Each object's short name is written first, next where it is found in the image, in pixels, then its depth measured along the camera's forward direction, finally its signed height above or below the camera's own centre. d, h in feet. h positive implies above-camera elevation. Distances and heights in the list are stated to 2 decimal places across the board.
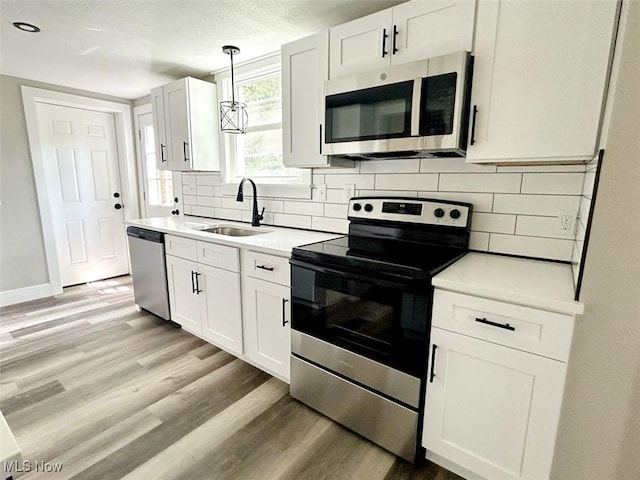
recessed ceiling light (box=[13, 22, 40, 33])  6.81 +3.19
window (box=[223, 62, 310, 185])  8.75 +1.25
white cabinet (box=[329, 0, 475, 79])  4.68 +2.34
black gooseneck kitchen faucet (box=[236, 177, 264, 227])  8.60 -0.79
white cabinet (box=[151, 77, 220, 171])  9.28 +1.66
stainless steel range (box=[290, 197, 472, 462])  4.57 -2.09
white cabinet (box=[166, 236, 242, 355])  7.17 -2.71
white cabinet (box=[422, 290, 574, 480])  3.76 -2.57
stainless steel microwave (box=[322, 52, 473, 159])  4.67 +1.14
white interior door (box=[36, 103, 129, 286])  12.10 -0.51
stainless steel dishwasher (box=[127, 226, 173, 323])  9.03 -2.67
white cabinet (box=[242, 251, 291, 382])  6.19 -2.63
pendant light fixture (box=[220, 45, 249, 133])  8.67 +1.80
